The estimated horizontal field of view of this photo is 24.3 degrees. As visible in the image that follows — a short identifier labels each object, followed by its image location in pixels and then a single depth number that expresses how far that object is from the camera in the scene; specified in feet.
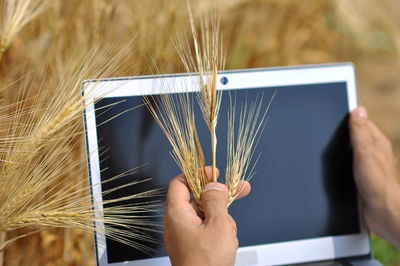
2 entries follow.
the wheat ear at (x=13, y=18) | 3.20
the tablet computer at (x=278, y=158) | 3.27
